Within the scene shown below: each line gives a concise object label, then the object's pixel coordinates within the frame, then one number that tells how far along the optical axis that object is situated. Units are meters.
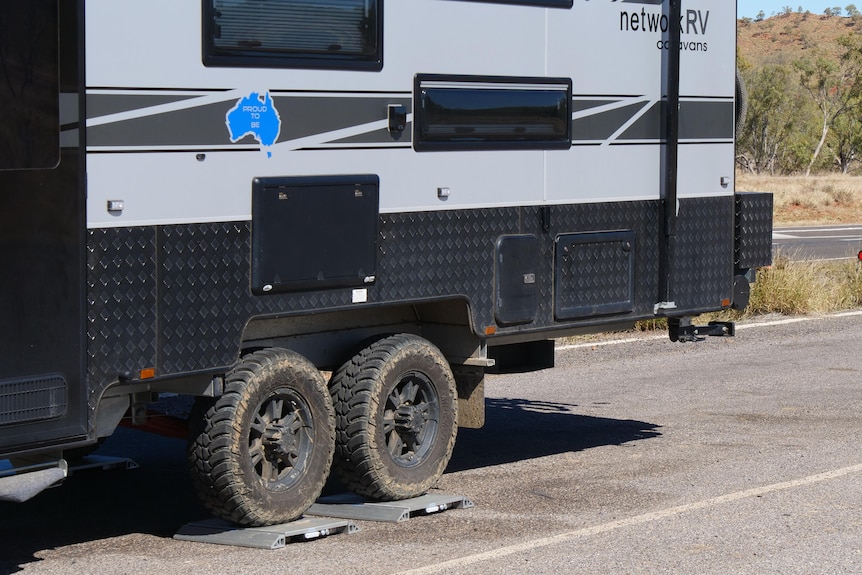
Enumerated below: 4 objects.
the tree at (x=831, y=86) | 58.56
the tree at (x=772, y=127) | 58.16
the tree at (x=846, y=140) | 59.69
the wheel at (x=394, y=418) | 7.73
